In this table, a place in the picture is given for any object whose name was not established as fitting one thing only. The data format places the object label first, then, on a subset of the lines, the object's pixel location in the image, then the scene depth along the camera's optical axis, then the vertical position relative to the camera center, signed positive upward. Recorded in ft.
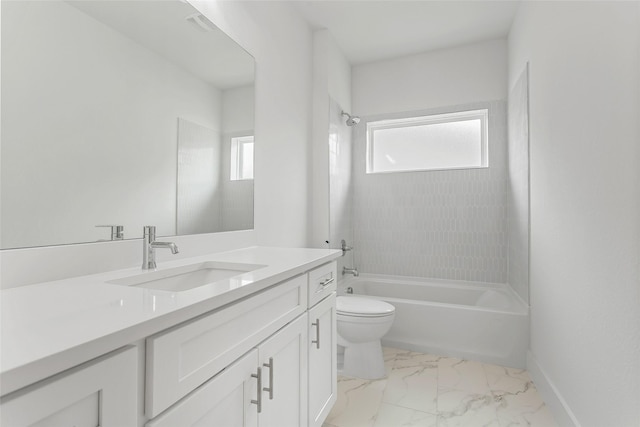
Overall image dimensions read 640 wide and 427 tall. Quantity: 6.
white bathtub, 7.32 -2.52
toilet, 6.73 -2.48
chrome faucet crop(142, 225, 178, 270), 3.65 -0.36
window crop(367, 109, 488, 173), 9.99 +2.49
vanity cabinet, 1.58 -1.09
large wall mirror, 2.88 +1.10
